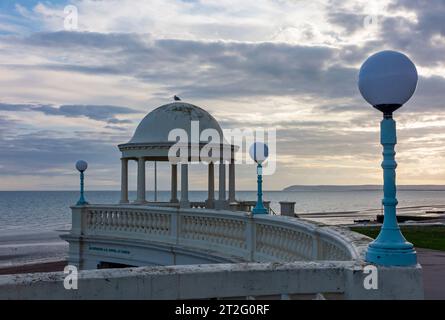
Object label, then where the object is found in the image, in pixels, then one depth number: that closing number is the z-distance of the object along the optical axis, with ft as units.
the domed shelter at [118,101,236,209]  59.31
